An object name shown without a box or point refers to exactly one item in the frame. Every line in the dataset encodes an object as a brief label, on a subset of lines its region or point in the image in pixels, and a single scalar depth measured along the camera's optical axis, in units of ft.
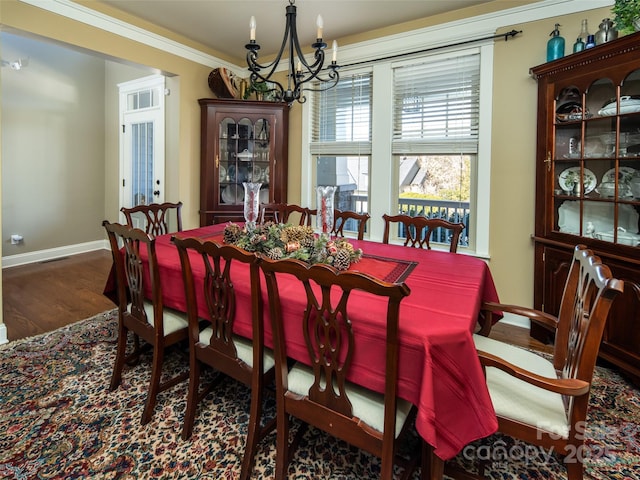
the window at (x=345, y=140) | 11.77
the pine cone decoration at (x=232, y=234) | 6.87
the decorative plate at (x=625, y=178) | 7.33
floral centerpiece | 5.59
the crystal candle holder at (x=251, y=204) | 6.99
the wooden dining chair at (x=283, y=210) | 9.73
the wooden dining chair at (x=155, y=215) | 8.87
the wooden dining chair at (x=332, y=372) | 3.51
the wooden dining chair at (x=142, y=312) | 5.63
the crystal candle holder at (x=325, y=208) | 6.16
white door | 15.37
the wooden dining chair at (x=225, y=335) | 4.57
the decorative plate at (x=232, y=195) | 13.23
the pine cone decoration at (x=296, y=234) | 6.26
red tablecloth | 3.51
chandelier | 6.18
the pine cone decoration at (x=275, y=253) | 5.46
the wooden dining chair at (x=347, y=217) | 8.67
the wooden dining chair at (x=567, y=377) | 3.48
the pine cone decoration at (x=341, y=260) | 5.52
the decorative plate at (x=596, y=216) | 7.34
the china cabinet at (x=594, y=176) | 7.00
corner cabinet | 12.67
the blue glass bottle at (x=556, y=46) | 8.31
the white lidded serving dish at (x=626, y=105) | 7.04
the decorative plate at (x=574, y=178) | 8.01
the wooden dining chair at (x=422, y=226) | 7.51
